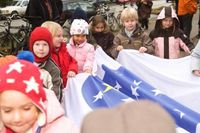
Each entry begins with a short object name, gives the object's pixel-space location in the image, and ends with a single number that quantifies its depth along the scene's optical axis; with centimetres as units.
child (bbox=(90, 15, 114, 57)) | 686
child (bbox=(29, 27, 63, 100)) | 449
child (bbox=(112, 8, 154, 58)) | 640
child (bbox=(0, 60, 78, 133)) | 218
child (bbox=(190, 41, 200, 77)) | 502
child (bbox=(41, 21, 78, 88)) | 520
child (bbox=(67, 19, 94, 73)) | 591
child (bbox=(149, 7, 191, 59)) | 640
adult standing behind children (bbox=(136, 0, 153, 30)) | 1541
